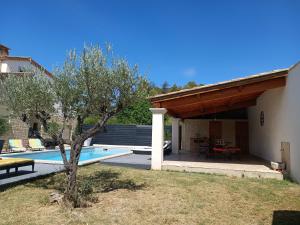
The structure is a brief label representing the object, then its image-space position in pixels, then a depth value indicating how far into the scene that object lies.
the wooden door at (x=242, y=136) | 22.88
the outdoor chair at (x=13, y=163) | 9.61
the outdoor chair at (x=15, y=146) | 20.73
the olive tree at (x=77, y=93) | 7.50
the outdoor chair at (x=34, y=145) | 22.03
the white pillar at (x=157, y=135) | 13.23
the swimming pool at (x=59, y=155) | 17.27
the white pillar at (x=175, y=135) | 21.62
